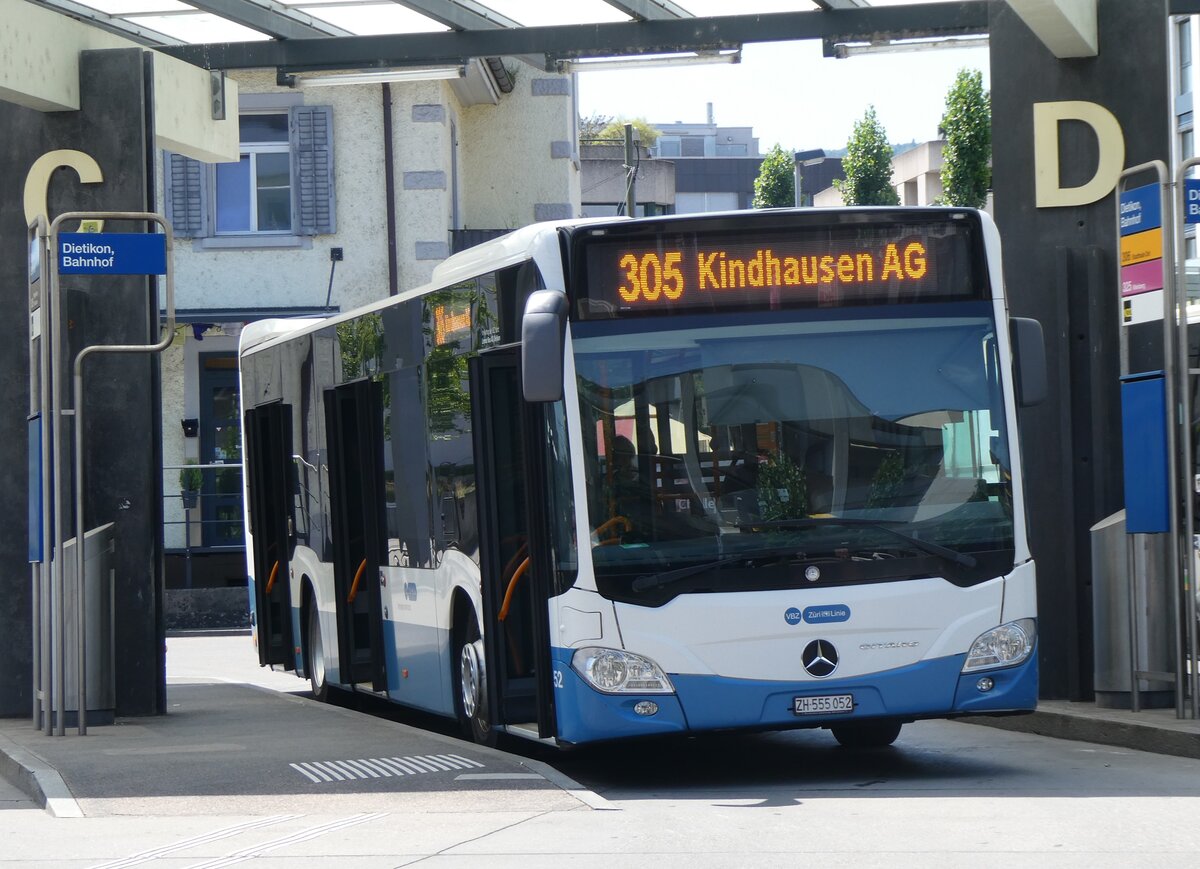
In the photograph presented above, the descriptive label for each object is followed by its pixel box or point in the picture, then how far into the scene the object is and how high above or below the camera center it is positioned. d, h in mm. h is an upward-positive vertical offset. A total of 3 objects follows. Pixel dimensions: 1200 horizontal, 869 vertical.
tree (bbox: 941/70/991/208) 56062 +8473
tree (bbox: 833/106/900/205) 70000 +9949
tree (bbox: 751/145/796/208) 78688 +10739
